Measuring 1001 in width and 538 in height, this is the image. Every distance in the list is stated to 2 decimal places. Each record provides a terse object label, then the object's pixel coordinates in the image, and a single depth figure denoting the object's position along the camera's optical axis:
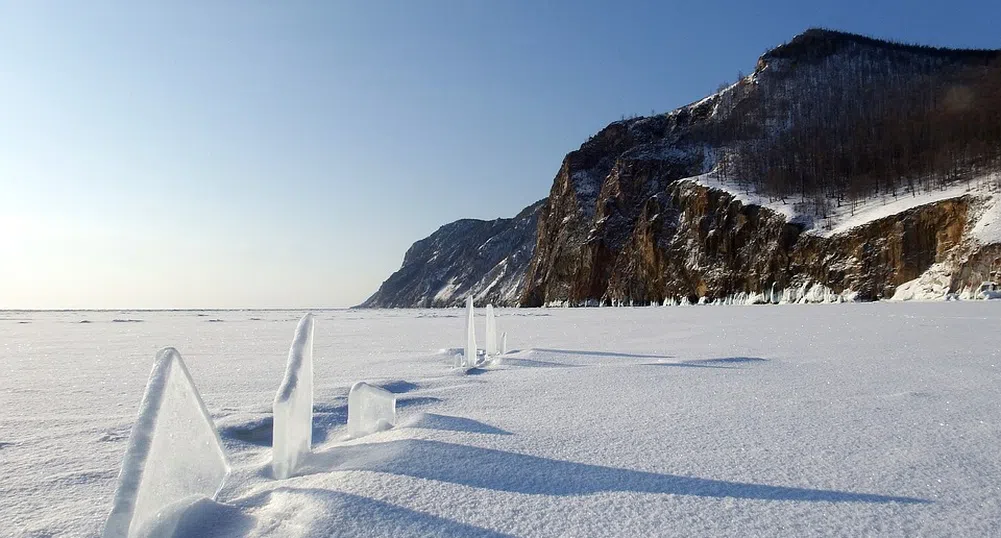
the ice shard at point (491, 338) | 5.37
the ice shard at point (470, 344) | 4.43
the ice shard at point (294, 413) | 1.50
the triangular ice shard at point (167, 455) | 1.02
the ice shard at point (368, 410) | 2.04
